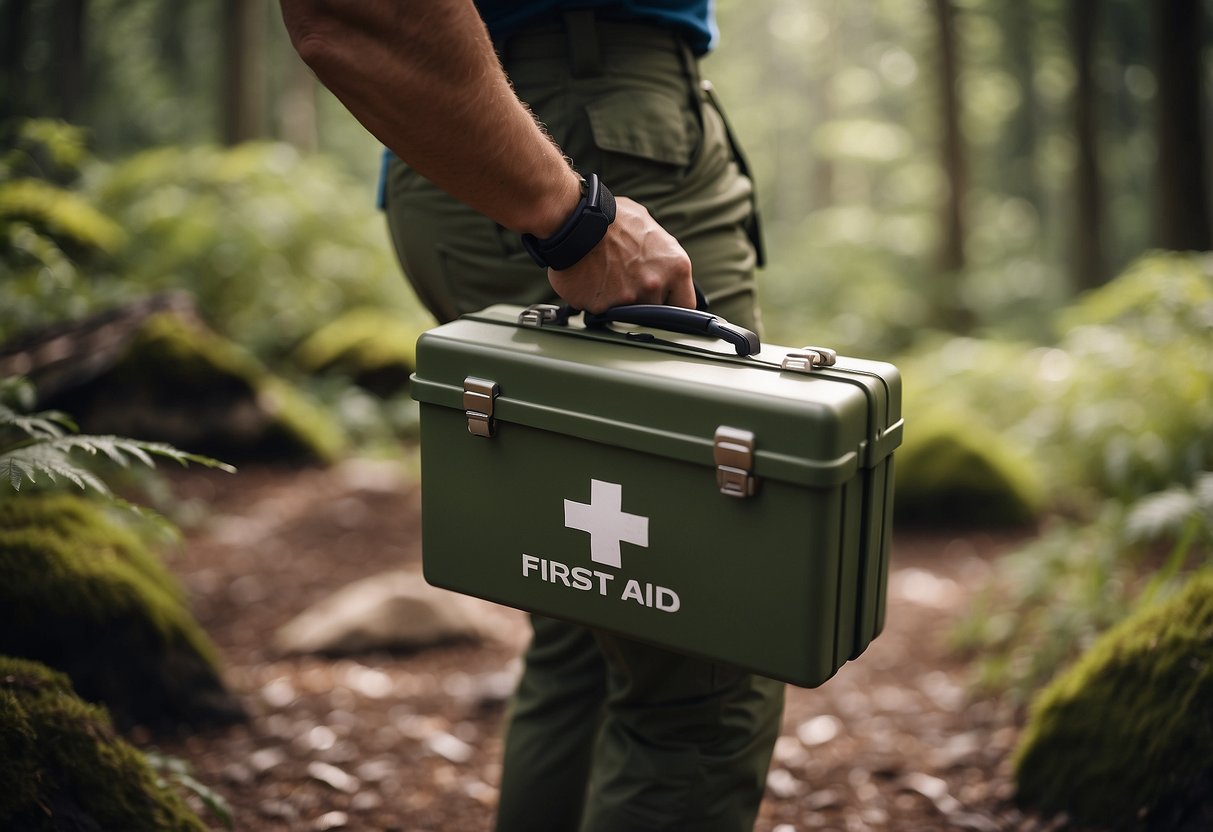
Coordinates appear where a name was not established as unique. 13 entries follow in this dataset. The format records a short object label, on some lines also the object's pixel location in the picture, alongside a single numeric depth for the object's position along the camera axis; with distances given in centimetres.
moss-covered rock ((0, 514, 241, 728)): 230
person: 134
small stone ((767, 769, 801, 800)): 262
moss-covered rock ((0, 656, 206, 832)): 164
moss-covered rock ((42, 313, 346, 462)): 468
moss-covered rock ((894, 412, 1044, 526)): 494
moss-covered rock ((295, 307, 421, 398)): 668
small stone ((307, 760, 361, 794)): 250
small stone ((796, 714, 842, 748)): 293
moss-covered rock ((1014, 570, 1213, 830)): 197
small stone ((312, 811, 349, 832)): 230
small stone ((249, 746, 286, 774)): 253
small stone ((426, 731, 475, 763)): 276
